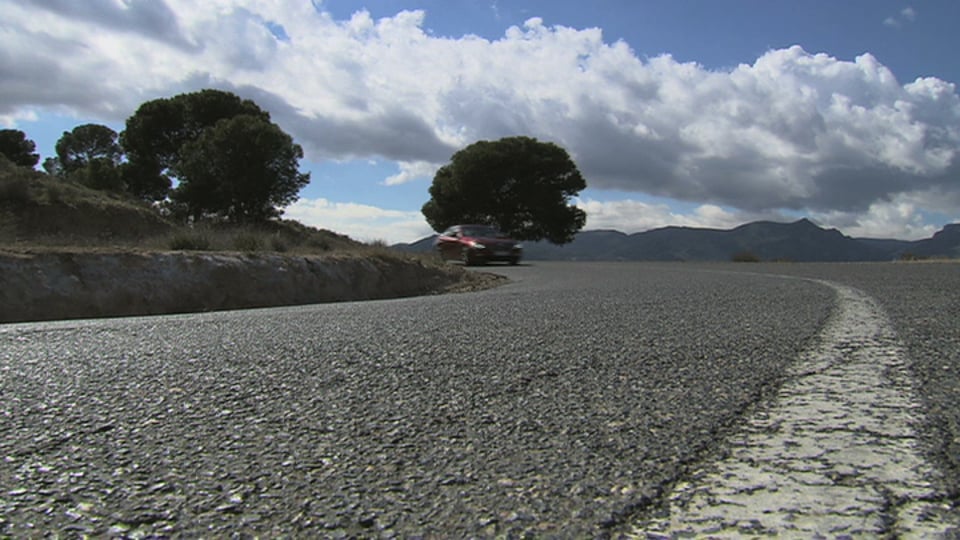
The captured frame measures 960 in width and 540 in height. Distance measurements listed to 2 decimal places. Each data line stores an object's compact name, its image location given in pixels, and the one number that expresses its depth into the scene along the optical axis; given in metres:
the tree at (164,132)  39.41
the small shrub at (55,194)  21.77
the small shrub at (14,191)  21.05
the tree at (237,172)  31.51
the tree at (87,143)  49.66
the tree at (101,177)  38.22
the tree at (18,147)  45.34
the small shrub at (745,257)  21.08
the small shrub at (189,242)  10.68
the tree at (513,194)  39.97
